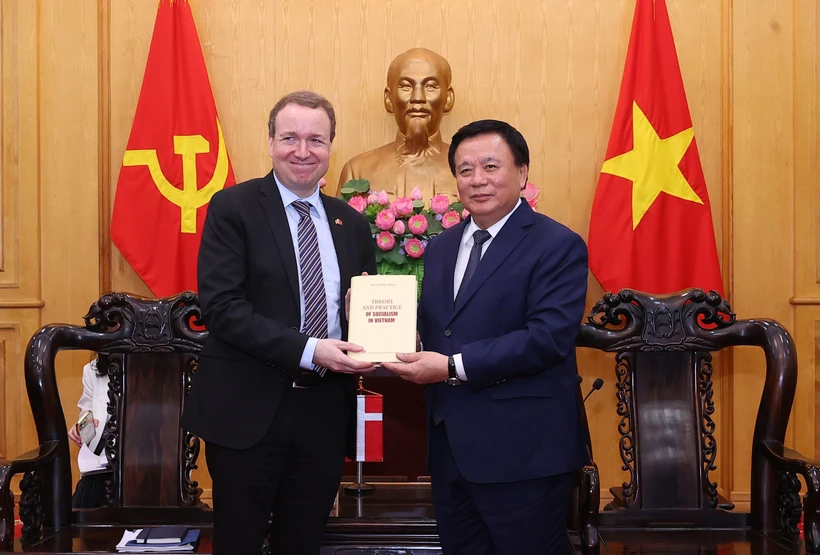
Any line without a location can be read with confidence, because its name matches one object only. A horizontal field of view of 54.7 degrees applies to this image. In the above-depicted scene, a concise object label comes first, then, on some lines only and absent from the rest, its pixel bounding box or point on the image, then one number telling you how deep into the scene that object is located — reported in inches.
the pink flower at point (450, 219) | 124.4
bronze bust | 147.1
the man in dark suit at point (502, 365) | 72.9
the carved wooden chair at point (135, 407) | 91.1
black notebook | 86.2
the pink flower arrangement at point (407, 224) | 123.3
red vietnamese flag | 149.0
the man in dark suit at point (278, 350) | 75.1
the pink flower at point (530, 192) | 127.3
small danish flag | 88.7
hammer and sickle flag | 152.6
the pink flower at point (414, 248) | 122.0
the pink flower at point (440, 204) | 125.5
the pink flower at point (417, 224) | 123.2
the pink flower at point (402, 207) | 124.3
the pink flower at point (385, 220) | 123.3
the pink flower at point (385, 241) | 123.1
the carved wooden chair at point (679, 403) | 89.8
